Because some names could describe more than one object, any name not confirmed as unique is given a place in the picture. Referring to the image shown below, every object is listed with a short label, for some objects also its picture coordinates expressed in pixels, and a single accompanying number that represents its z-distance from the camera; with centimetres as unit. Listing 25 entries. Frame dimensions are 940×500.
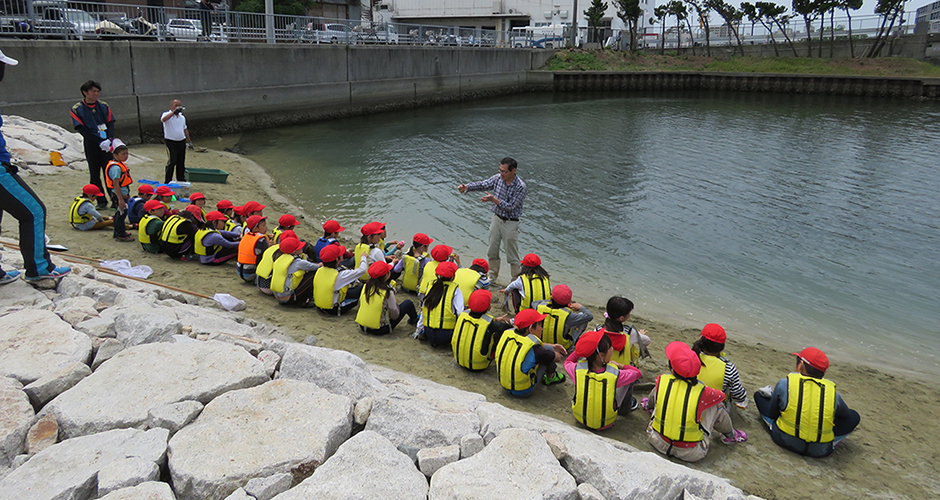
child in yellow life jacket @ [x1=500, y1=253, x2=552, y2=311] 758
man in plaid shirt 912
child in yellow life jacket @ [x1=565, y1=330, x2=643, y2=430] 540
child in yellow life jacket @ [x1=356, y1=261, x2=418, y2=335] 710
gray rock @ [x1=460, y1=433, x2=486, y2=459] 404
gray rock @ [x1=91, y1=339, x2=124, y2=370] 472
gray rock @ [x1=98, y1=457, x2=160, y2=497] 332
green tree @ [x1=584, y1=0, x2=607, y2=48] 6612
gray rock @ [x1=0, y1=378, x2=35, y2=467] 361
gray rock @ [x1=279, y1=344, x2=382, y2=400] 460
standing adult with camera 1273
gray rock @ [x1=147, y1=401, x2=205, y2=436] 397
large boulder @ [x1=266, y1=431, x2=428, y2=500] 349
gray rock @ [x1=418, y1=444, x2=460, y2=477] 387
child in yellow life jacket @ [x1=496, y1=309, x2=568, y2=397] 586
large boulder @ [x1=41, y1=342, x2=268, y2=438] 398
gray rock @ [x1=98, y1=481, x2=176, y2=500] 325
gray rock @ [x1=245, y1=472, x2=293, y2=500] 343
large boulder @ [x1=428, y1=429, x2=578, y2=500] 358
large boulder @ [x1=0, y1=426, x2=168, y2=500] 325
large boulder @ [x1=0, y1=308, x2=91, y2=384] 438
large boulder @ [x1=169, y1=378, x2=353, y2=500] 352
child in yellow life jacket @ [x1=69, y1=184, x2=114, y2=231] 984
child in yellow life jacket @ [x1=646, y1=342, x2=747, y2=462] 505
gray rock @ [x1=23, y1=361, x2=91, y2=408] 415
